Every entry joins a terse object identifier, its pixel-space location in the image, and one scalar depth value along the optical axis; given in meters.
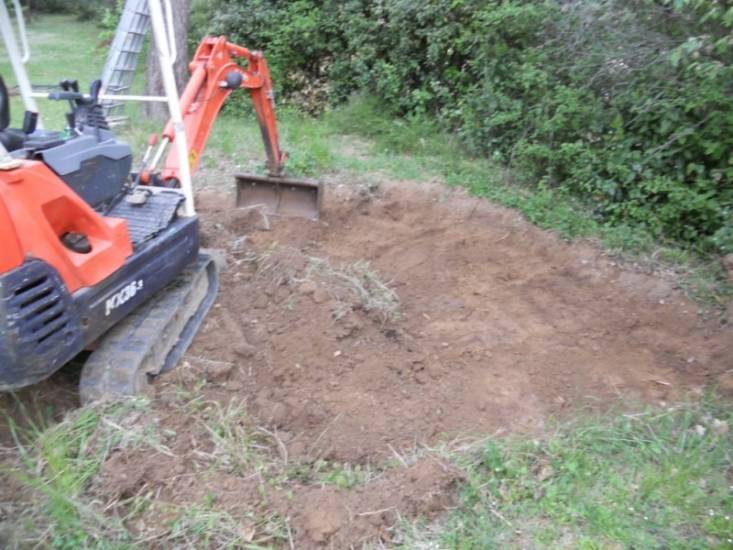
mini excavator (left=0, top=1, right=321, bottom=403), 2.70
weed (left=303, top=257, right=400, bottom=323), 4.45
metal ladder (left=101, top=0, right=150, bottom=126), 8.98
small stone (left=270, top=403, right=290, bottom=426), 3.49
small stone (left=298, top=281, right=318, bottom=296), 4.46
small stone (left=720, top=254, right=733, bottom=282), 4.99
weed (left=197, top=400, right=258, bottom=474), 3.11
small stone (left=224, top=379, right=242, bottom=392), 3.66
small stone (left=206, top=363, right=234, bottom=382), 3.68
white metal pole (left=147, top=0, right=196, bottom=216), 3.56
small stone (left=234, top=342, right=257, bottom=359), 3.91
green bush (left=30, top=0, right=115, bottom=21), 17.98
